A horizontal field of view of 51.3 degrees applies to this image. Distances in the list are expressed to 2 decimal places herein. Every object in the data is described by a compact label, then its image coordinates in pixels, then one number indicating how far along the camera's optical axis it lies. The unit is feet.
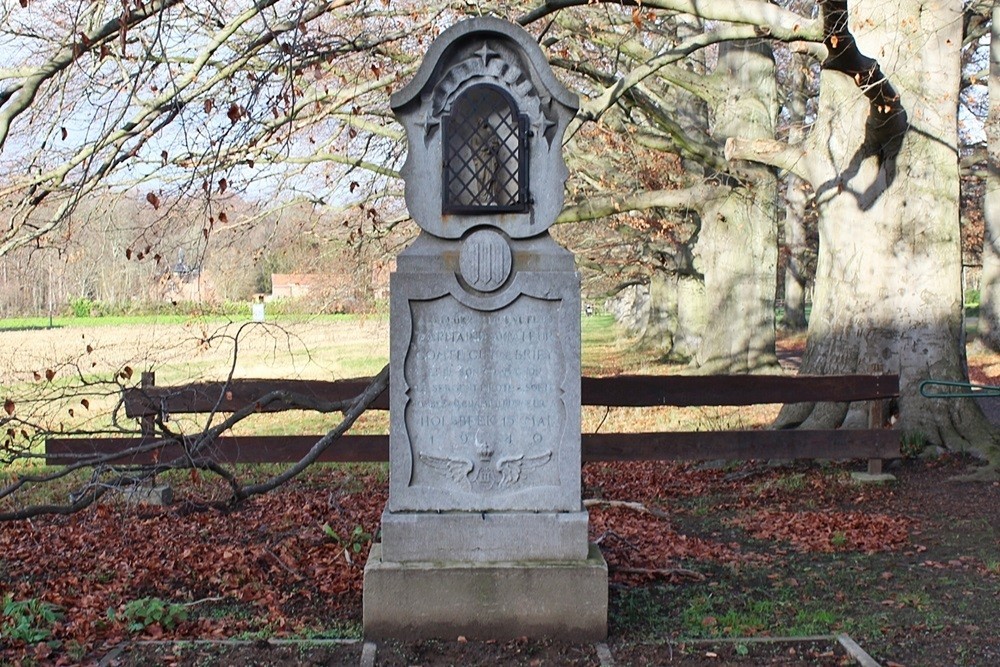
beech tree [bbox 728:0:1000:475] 33.58
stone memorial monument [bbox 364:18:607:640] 18.38
